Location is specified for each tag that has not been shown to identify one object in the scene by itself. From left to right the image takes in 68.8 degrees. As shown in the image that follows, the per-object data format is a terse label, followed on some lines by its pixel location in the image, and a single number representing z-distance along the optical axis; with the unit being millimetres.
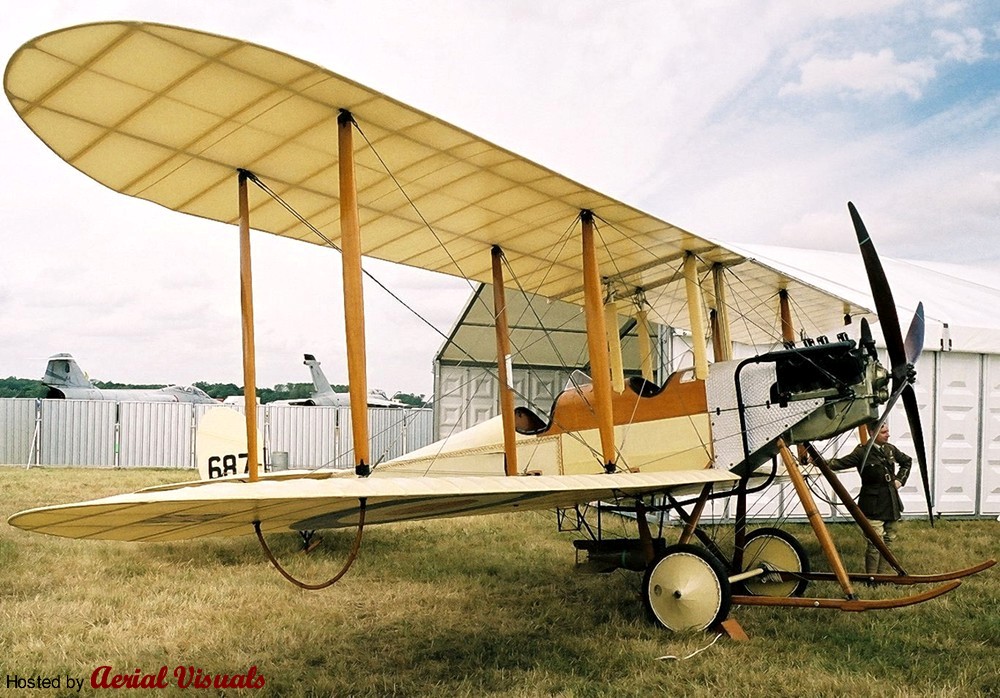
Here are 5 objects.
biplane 3320
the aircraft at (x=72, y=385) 27703
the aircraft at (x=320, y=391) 33781
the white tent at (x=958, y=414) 10250
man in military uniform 6812
